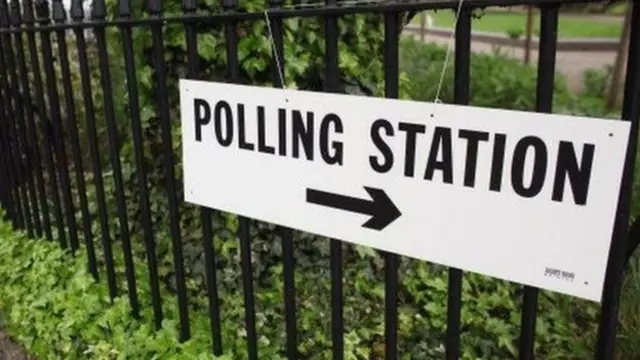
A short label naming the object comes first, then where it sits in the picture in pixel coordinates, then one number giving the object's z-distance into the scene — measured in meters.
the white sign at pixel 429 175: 1.40
